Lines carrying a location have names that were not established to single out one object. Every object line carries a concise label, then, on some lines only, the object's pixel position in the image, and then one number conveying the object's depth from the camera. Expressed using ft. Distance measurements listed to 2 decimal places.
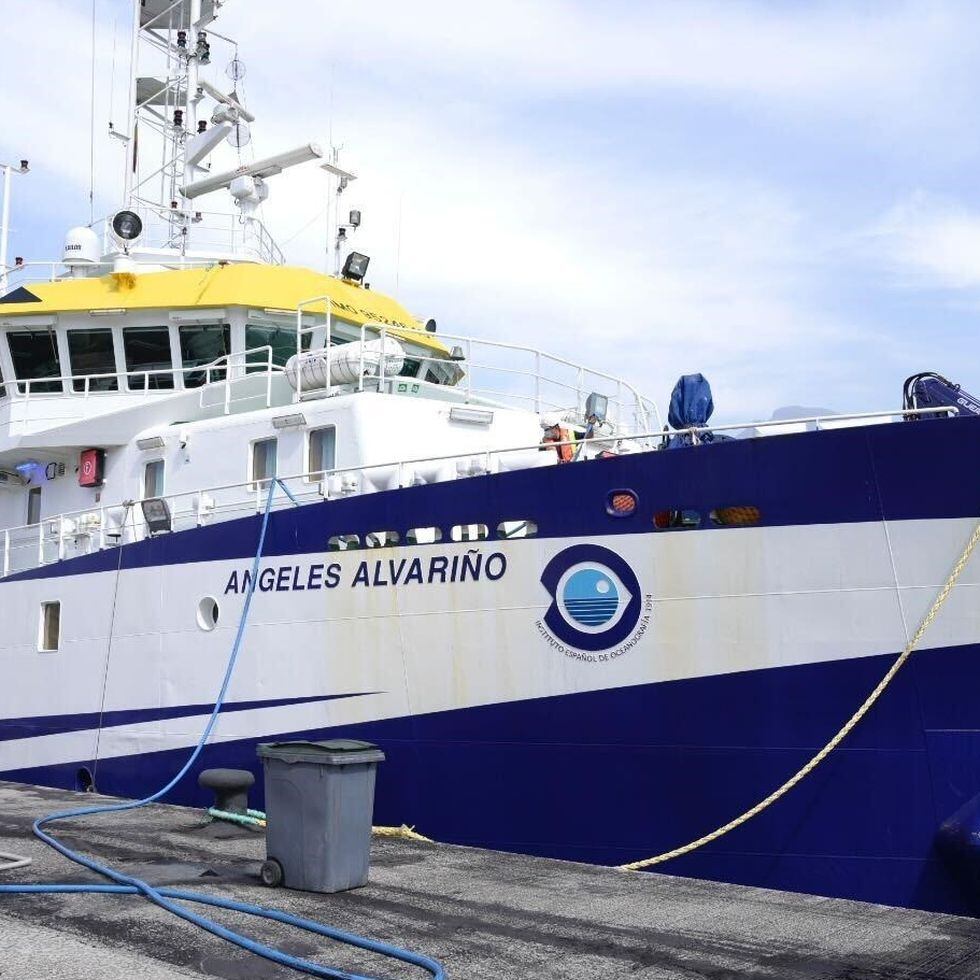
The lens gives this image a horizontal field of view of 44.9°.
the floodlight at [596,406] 39.15
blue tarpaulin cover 33.01
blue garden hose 19.27
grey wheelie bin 24.40
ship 27.45
